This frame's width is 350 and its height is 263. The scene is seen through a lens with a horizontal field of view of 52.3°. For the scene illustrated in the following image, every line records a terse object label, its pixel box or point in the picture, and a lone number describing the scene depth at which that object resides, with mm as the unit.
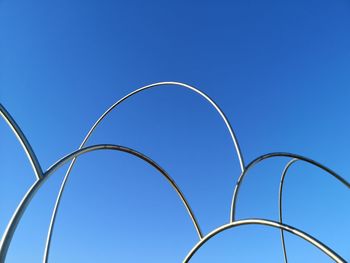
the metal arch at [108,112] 19500
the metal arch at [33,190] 8359
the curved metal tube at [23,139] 11109
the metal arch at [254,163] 14781
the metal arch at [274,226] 8923
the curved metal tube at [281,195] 26250
